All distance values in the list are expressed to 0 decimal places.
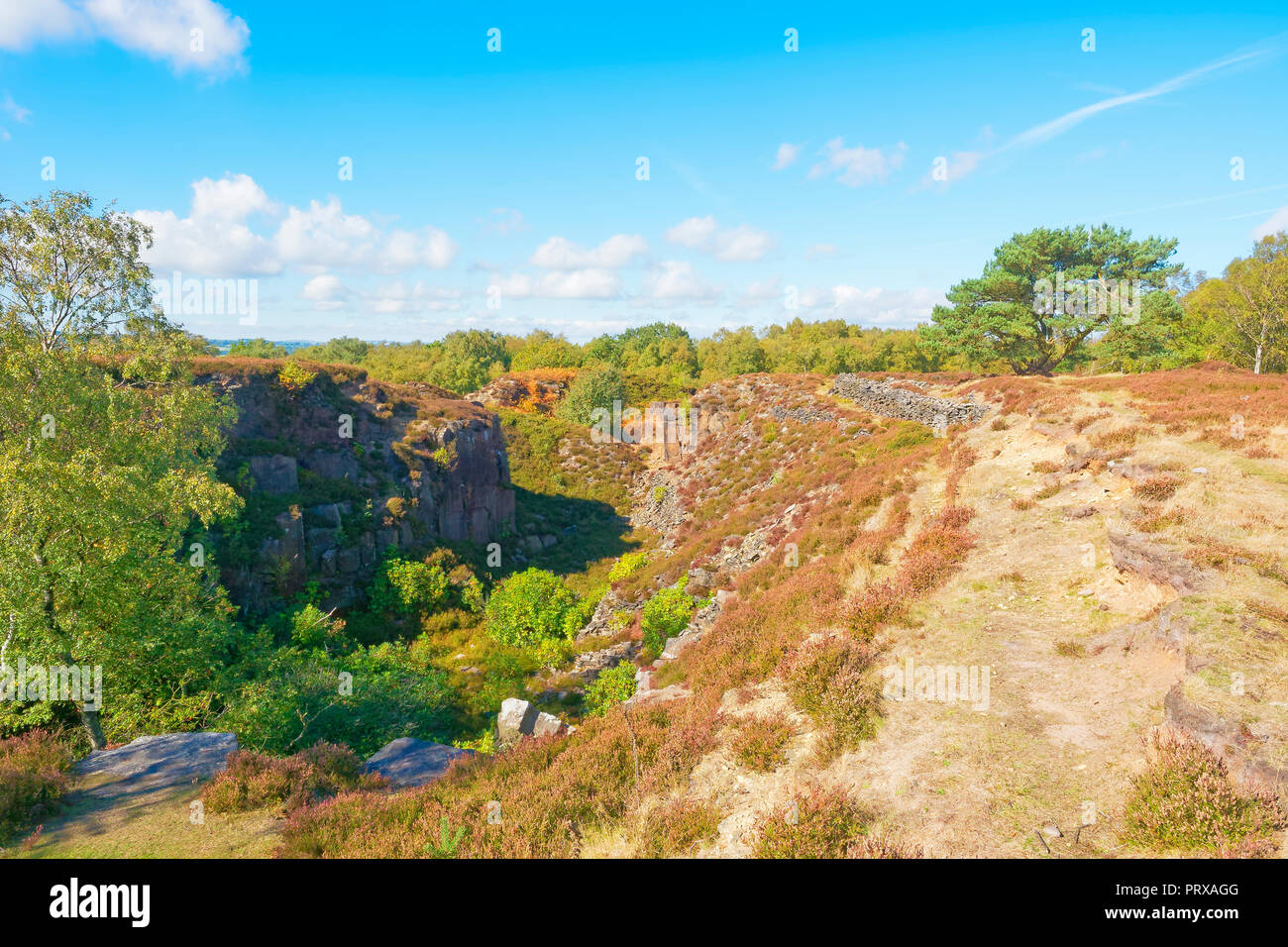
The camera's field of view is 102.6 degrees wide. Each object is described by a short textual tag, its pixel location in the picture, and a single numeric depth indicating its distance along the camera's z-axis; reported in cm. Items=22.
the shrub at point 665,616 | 2178
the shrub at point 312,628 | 2345
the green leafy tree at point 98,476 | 1111
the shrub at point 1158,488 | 1475
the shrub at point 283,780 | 935
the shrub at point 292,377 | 3397
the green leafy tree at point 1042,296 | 3362
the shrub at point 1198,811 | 623
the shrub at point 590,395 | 7112
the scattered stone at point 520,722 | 1605
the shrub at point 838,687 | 967
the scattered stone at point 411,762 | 1144
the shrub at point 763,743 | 933
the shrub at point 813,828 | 691
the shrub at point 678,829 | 768
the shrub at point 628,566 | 3369
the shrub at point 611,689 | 1883
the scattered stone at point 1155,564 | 1095
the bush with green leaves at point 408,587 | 2909
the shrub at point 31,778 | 845
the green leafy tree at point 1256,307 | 4188
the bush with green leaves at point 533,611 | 2700
